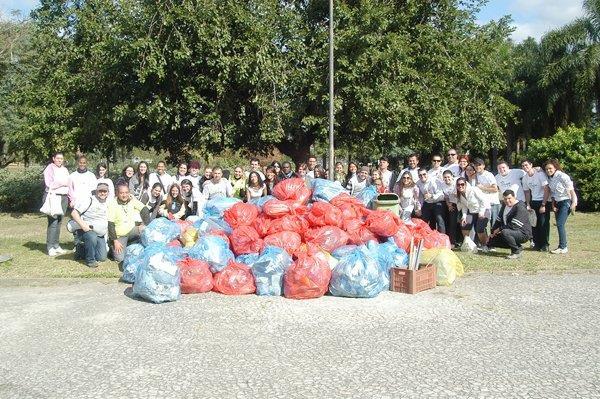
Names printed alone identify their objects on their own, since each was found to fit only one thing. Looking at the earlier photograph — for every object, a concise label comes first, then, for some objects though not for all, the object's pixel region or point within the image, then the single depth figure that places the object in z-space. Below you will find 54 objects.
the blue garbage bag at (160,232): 8.48
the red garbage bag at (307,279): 6.98
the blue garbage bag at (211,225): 8.61
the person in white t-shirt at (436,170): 10.69
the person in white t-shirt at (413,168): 11.01
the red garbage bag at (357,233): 8.12
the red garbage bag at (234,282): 7.32
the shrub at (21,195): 20.14
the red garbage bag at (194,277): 7.24
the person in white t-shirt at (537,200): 10.27
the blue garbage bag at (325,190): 9.30
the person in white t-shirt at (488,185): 10.32
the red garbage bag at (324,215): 8.27
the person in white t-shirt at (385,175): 11.14
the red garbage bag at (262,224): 8.28
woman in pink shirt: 10.41
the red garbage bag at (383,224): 8.17
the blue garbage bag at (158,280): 6.88
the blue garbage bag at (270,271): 7.24
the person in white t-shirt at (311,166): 11.44
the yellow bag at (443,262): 7.71
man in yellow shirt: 9.39
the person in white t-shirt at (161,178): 10.53
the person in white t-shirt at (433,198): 10.51
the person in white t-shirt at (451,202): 10.45
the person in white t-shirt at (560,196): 9.90
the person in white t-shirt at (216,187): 10.63
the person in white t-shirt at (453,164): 11.04
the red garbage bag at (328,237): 7.86
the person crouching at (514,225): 9.51
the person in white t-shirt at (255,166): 11.17
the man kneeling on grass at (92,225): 9.26
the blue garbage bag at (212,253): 7.61
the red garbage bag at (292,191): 9.03
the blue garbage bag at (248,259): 7.75
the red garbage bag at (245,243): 8.01
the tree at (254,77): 15.08
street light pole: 14.45
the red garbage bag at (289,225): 8.23
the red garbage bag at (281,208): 8.48
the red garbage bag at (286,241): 7.85
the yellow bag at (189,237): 8.68
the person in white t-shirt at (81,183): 10.19
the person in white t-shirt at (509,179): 10.56
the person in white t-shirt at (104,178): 10.04
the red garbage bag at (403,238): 8.25
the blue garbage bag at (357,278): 6.98
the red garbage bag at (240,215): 8.52
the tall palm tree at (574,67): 26.92
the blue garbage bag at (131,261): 8.02
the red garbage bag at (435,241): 8.65
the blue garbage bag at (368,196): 9.93
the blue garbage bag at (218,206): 9.51
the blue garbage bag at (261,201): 8.93
